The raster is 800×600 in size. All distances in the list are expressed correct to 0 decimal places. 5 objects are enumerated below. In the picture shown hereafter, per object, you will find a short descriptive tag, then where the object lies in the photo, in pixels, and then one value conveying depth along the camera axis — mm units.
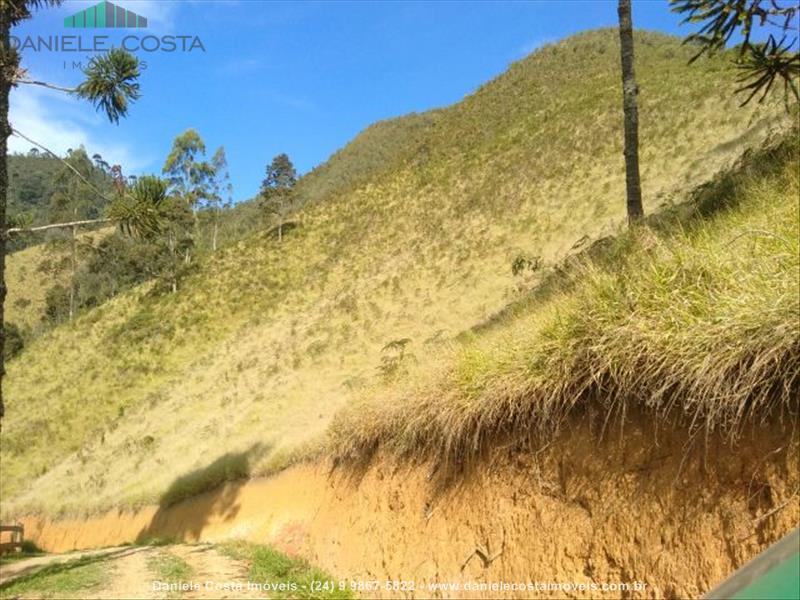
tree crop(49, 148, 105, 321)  68762
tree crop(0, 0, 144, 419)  10117
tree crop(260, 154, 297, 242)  51719
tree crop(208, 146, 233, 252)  63969
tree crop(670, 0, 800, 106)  6957
